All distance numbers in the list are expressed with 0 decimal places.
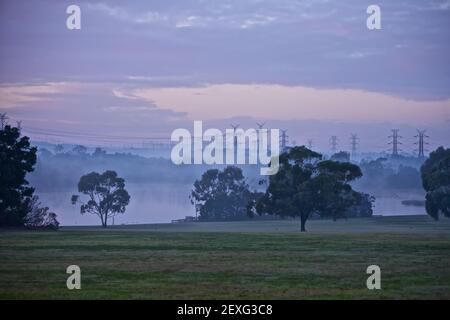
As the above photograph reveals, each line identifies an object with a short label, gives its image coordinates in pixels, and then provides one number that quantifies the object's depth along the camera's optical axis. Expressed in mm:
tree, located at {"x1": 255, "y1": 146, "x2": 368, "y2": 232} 72312
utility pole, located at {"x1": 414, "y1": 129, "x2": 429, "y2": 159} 182375
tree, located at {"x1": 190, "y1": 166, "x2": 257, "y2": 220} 123438
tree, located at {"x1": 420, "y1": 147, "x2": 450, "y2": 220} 94312
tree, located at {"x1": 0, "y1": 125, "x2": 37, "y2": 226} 70188
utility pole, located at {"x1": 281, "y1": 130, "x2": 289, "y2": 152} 172475
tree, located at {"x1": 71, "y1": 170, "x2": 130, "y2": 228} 108875
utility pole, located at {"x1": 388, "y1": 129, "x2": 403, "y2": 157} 188112
